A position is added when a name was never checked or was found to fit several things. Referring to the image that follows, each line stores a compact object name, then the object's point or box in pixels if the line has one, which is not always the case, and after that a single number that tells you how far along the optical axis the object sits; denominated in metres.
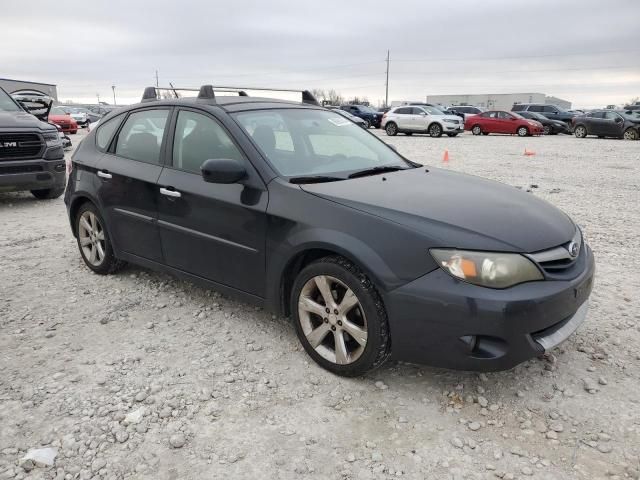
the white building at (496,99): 76.95
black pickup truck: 7.45
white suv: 25.33
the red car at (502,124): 26.30
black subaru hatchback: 2.63
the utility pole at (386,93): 75.91
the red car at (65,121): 21.96
